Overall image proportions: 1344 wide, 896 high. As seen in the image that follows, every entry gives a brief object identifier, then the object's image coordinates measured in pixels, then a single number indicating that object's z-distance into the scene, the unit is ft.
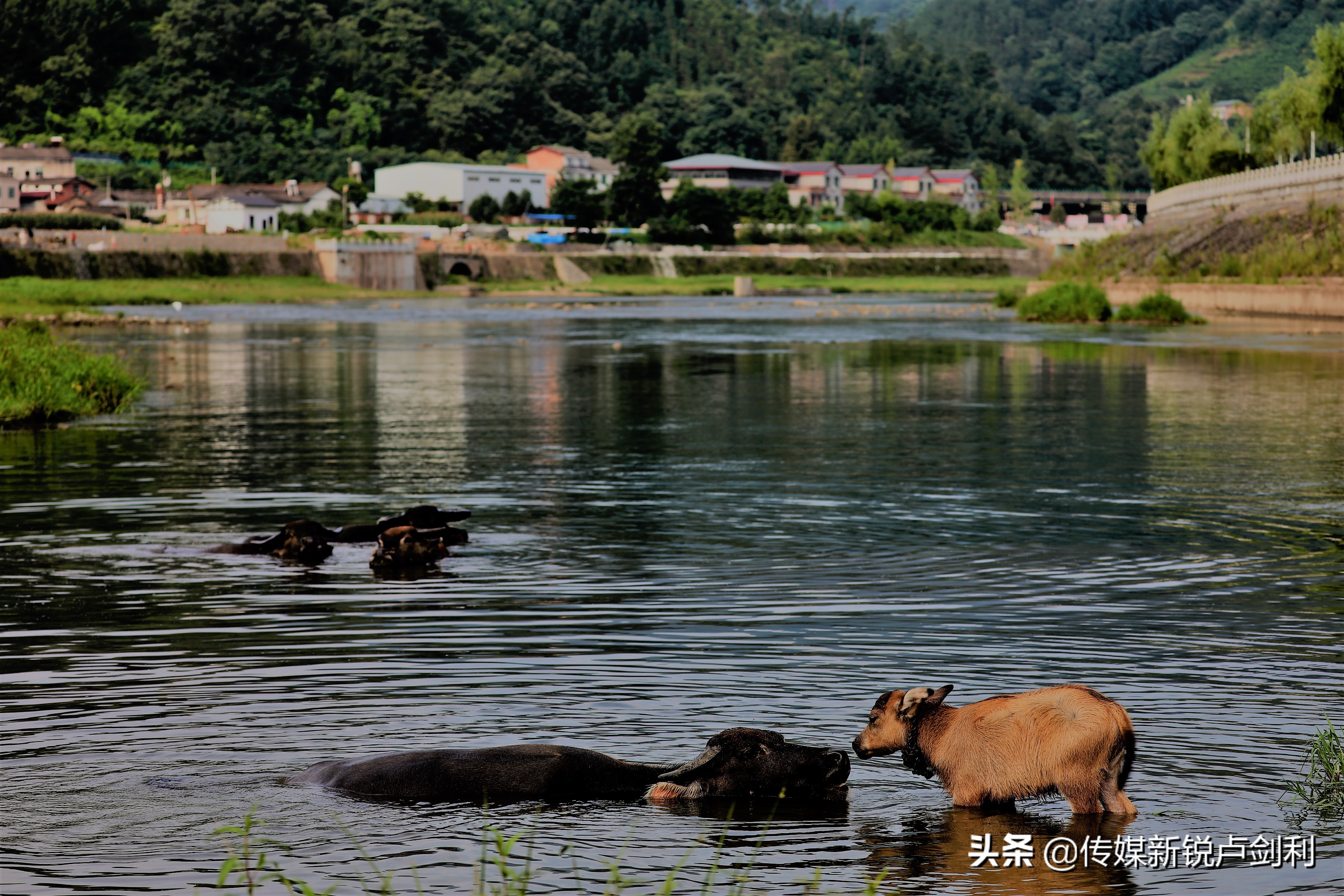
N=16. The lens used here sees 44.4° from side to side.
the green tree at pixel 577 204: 620.90
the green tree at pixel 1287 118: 306.35
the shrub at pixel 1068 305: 267.18
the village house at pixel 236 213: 582.76
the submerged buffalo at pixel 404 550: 55.77
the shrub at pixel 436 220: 625.82
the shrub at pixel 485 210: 640.17
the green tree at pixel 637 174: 625.41
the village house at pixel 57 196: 577.02
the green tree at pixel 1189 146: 411.95
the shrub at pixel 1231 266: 263.49
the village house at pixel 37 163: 620.90
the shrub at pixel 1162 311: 251.19
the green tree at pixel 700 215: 635.25
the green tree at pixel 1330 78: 280.31
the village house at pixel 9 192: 579.07
